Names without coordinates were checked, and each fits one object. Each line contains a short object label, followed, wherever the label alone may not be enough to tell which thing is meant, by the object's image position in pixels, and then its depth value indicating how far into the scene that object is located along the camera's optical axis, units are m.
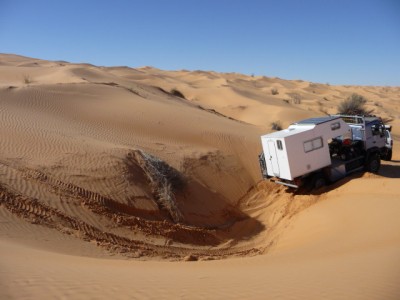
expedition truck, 12.70
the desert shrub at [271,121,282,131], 25.68
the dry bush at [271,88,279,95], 54.94
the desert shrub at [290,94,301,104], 47.00
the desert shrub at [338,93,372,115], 32.08
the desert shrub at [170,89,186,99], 41.16
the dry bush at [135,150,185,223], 11.48
